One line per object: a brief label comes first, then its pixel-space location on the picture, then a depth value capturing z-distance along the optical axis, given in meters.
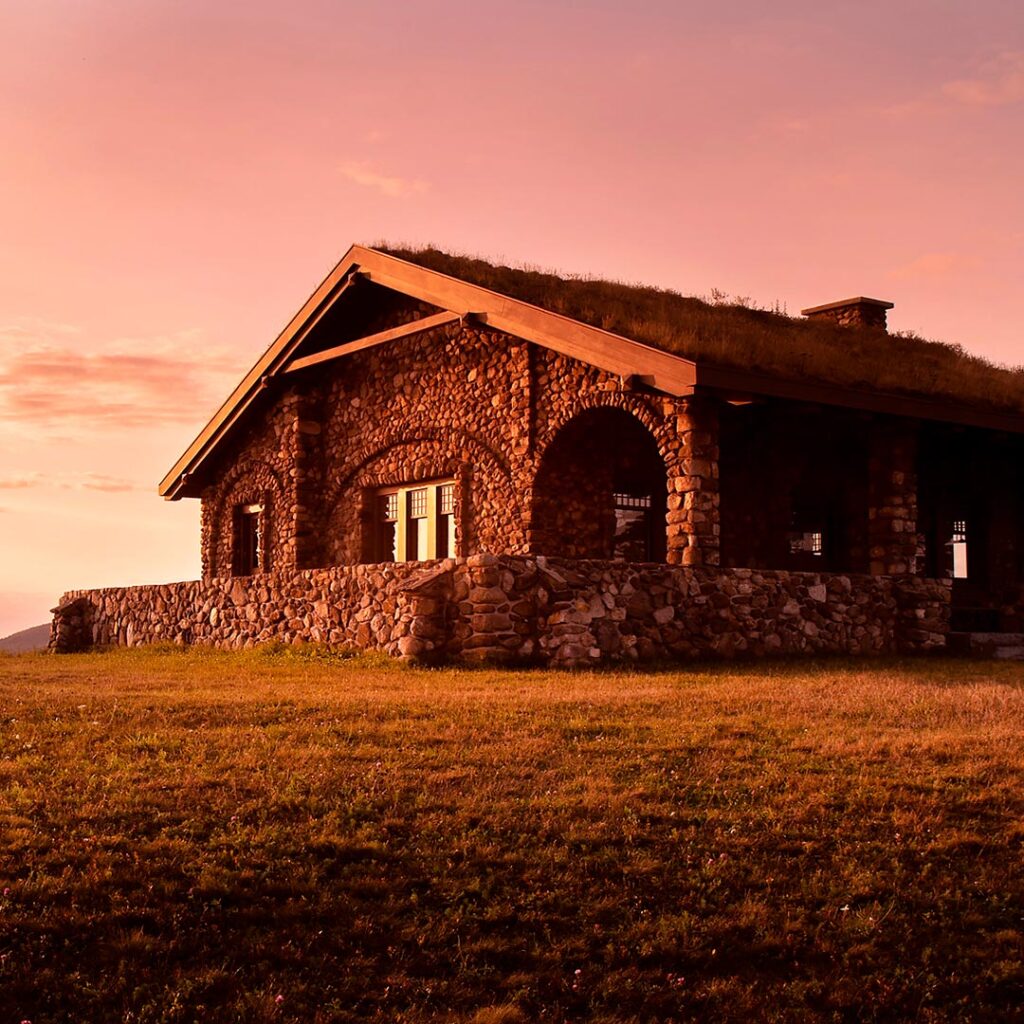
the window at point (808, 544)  23.94
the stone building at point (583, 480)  16.27
